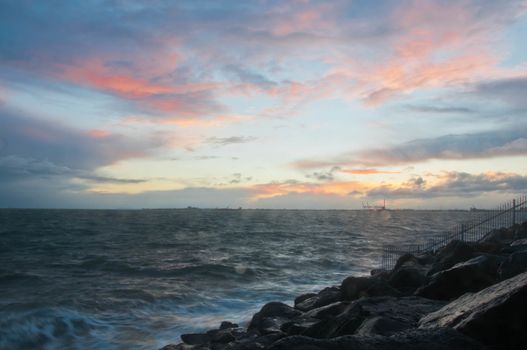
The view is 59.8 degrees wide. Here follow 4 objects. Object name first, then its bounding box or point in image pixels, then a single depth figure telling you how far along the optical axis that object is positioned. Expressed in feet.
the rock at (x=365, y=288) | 38.09
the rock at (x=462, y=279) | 30.40
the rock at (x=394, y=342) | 15.71
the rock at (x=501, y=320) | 17.15
